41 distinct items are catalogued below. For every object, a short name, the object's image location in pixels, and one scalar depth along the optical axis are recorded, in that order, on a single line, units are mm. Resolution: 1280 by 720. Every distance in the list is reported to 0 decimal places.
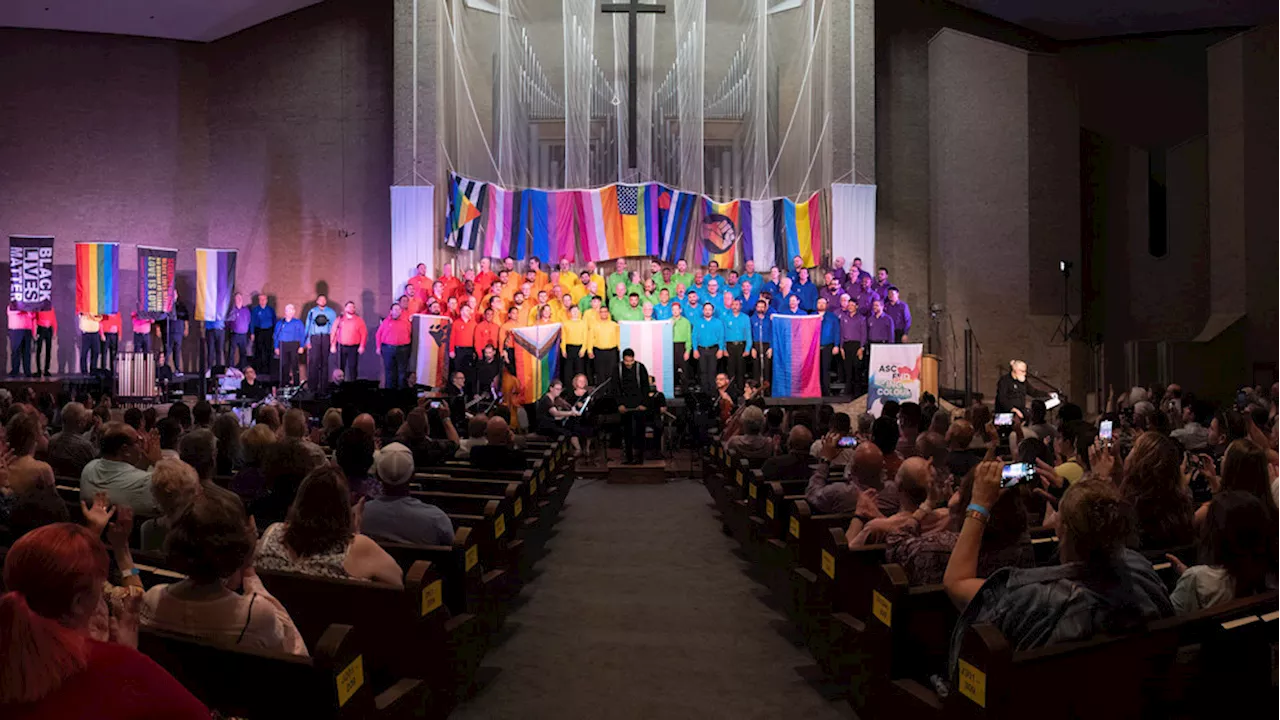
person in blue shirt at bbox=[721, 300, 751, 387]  14906
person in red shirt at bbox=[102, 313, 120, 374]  16297
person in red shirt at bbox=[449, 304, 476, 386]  14836
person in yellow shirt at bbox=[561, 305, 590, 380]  14680
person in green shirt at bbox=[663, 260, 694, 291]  16266
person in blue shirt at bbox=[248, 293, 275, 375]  16938
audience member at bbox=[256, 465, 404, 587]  3455
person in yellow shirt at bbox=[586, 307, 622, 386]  14617
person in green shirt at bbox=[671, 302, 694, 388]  15039
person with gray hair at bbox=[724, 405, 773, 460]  8039
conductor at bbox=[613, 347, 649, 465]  11961
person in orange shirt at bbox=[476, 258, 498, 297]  15906
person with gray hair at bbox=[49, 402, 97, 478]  6293
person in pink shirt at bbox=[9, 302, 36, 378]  15914
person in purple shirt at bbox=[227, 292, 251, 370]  16875
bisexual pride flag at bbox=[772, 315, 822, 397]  14703
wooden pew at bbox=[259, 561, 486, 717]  3330
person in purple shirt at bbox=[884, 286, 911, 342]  15815
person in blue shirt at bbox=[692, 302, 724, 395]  14820
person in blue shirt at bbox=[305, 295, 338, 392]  16484
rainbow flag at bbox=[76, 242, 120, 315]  15891
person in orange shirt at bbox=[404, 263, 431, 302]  15891
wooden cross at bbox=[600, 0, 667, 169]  16594
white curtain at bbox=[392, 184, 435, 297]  16672
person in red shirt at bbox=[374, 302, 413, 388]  15555
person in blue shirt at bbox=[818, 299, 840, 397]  15008
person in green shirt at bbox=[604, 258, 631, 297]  16136
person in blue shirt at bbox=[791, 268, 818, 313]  16000
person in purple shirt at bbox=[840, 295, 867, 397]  15148
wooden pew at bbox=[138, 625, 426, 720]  2443
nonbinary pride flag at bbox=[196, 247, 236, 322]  16641
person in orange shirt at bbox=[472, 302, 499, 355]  14828
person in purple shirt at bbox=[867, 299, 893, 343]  15227
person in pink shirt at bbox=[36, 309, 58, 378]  16109
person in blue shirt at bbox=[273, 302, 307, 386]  16625
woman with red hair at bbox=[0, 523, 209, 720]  1559
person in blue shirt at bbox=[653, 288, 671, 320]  15258
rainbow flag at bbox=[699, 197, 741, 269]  17484
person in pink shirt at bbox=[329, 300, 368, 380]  16234
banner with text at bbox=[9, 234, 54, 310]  15570
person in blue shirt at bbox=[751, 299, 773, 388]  14867
